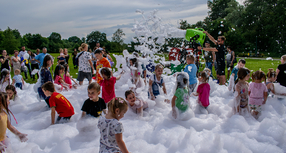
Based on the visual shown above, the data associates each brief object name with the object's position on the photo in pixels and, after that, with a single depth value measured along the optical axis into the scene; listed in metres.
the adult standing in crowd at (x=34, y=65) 10.83
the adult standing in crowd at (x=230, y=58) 8.84
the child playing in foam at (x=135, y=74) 5.44
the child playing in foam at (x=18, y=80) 7.44
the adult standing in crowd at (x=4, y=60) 9.63
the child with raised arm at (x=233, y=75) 5.98
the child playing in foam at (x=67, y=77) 7.34
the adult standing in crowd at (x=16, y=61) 10.04
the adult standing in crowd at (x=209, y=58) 8.20
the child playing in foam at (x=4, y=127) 2.51
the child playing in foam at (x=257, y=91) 4.16
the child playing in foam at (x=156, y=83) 4.94
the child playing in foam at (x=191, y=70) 5.76
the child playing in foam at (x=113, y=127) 2.24
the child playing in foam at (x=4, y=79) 6.36
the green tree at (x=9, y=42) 65.69
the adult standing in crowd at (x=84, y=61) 7.39
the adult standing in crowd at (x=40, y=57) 9.14
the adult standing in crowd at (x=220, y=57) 7.16
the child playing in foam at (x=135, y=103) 4.15
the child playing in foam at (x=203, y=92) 4.55
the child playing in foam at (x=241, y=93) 4.17
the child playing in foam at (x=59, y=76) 6.10
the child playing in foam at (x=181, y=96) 4.11
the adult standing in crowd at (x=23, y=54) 11.22
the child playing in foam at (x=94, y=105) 3.48
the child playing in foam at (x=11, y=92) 5.34
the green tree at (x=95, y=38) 58.25
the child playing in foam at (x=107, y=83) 4.62
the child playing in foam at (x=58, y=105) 3.87
